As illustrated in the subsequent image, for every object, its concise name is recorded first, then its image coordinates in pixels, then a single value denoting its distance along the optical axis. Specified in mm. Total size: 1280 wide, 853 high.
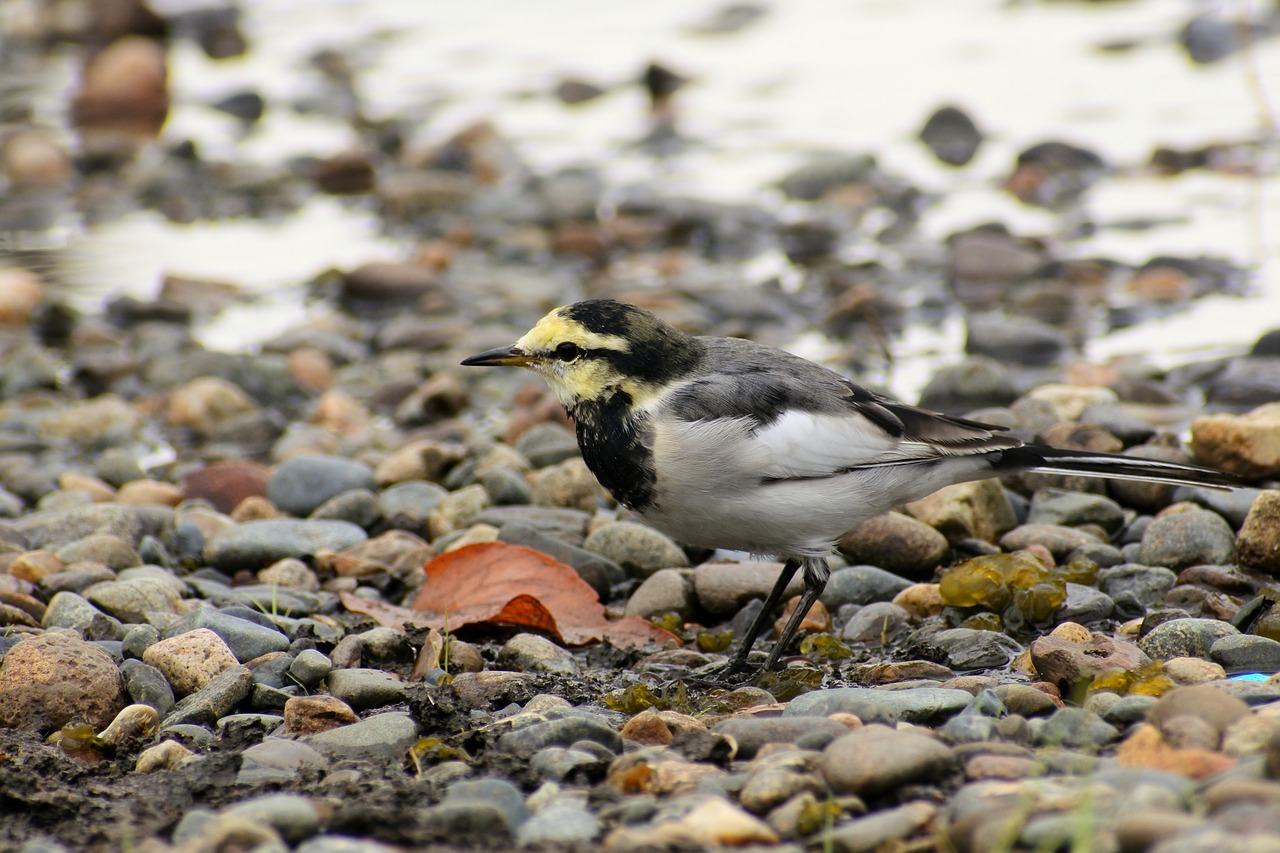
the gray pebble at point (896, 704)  8898
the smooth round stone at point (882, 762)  7520
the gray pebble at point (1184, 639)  9930
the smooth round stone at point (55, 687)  9320
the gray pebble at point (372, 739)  8836
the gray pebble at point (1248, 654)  9547
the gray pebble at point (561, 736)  8617
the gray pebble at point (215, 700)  9555
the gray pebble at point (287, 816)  7152
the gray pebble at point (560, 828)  7137
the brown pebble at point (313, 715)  9297
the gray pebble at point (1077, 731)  8156
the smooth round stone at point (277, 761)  8422
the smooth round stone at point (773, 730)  8437
